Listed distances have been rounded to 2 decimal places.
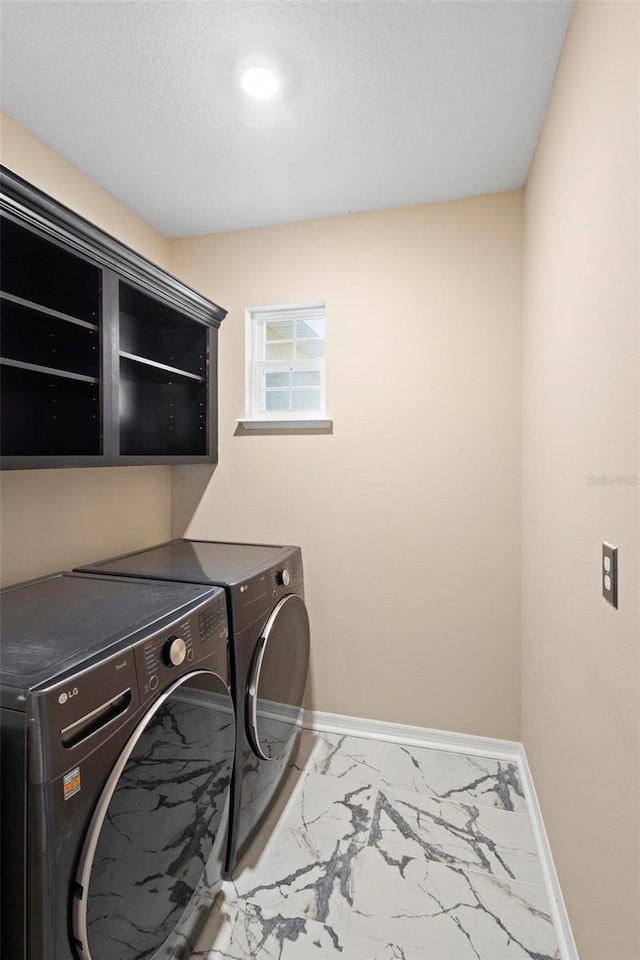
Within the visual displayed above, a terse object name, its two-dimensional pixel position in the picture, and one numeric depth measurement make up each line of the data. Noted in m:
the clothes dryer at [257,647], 1.54
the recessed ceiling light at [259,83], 1.48
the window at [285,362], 2.45
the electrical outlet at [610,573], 0.95
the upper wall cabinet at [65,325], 1.42
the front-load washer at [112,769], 0.80
